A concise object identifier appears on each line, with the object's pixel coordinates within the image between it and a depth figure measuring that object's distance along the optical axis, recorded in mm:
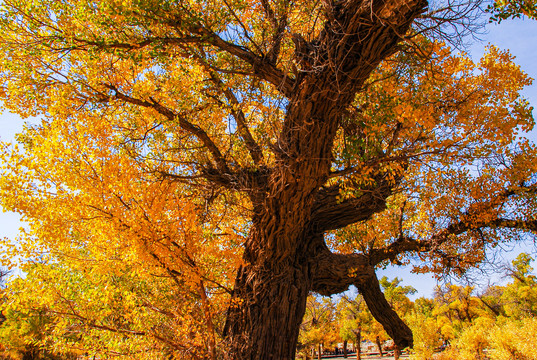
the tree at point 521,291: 24891
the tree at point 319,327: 23203
